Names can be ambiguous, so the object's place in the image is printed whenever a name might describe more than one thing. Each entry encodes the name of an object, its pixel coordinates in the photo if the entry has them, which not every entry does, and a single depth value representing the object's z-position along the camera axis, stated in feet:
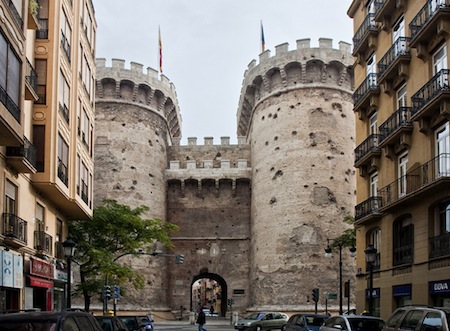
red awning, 81.15
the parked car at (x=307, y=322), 76.69
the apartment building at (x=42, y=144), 64.44
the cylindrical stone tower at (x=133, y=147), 182.29
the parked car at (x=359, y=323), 59.21
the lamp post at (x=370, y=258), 76.28
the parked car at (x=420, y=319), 41.63
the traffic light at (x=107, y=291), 109.33
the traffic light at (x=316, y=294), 120.26
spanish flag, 202.28
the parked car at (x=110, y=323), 57.77
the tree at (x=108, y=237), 108.47
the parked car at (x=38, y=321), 33.01
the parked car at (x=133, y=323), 74.59
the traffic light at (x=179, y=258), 150.31
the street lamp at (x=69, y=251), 72.73
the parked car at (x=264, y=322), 123.24
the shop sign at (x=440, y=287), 69.81
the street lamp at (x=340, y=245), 118.55
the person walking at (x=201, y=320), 104.42
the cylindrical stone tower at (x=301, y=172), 166.91
